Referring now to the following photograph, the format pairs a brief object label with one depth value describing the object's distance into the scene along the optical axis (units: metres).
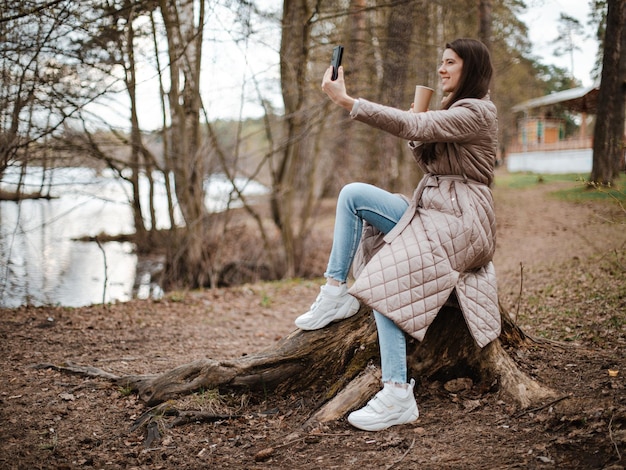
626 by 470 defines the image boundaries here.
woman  2.73
